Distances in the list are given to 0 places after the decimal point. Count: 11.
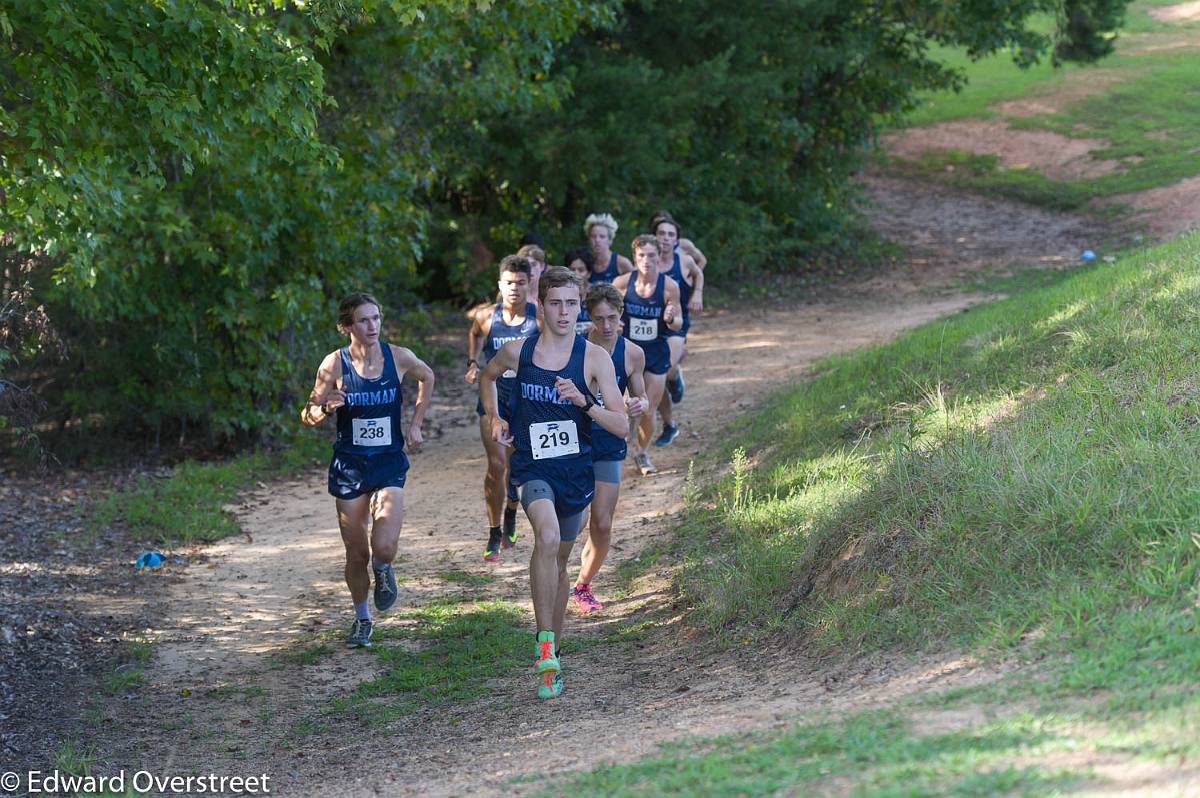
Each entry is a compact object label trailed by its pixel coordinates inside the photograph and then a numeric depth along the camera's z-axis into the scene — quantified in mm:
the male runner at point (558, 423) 13406
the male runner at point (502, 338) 17687
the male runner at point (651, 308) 20906
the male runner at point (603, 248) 21922
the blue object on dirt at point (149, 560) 19531
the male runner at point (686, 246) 23203
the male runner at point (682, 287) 22141
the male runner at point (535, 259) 19125
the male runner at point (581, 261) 21062
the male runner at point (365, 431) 15180
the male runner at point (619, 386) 15203
